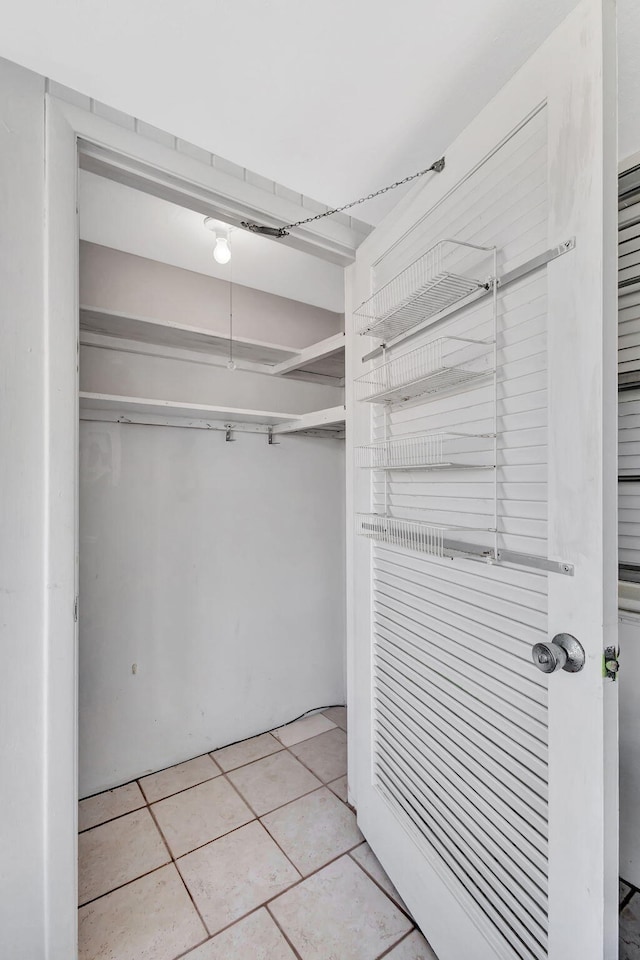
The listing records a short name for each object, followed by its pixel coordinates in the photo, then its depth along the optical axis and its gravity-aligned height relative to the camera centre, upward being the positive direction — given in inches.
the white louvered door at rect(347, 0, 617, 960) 28.7 -5.4
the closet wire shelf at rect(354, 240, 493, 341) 40.1 +18.9
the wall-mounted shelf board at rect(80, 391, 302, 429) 65.9 +11.4
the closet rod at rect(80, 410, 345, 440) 72.6 +10.1
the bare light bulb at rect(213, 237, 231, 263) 69.4 +37.3
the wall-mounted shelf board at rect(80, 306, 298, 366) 68.0 +25.1
